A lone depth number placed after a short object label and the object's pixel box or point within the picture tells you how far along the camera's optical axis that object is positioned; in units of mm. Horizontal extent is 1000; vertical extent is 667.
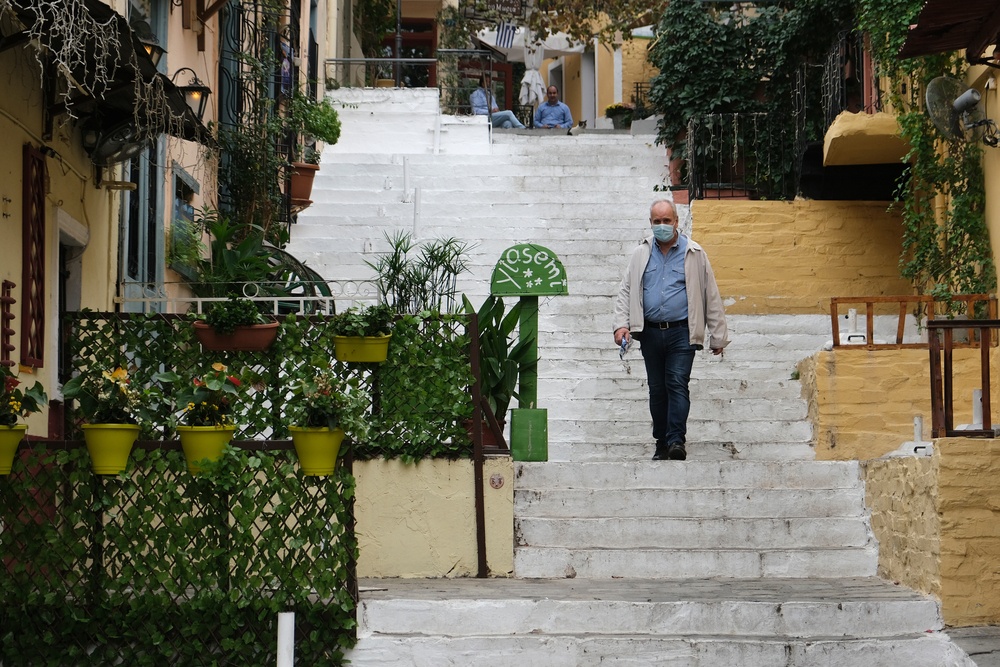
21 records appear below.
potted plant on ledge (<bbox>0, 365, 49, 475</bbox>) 12102
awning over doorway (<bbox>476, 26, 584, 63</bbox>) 52231
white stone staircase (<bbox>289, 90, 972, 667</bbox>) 12773
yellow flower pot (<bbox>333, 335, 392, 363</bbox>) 14844
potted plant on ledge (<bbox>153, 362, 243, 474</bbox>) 12461
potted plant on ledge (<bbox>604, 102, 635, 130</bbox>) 45156
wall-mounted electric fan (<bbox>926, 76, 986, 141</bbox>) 19766
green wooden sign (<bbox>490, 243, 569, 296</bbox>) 16984
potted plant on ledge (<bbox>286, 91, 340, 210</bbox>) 27828
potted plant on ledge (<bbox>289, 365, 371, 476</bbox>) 12312
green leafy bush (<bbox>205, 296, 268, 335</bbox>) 14664
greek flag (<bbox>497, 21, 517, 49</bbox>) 53031
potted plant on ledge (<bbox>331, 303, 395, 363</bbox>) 14781
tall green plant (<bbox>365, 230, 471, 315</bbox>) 19469
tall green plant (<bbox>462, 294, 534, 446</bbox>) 17203
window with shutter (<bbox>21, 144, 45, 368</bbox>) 14187
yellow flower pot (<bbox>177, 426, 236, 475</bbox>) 12437
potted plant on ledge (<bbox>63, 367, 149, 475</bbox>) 12297
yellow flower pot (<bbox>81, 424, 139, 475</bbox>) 12281
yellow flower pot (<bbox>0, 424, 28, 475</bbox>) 12109
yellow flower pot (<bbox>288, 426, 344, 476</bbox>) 12328
